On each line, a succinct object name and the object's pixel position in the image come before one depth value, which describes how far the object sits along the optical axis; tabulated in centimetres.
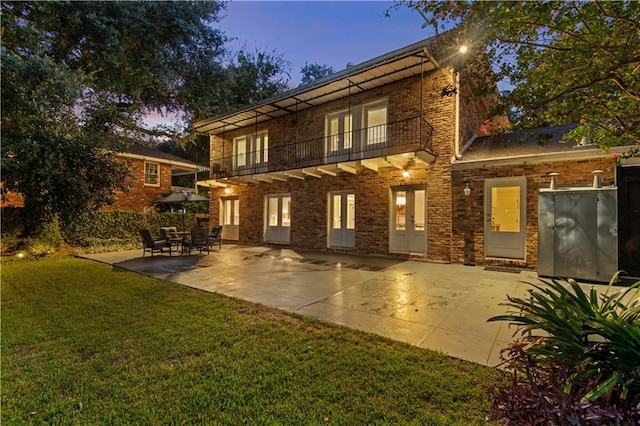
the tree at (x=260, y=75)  2070
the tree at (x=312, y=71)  2561
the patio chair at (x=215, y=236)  1187
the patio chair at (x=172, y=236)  1080
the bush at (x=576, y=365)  133
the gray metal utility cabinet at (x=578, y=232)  622
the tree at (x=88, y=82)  465
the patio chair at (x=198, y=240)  1065
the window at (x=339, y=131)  1140
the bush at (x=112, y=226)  1192
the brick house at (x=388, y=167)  834
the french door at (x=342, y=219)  1134
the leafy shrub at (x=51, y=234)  1080
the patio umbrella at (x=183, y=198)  1188
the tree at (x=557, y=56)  256
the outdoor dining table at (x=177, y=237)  1081
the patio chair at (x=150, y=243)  1022
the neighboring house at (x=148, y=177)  1736
